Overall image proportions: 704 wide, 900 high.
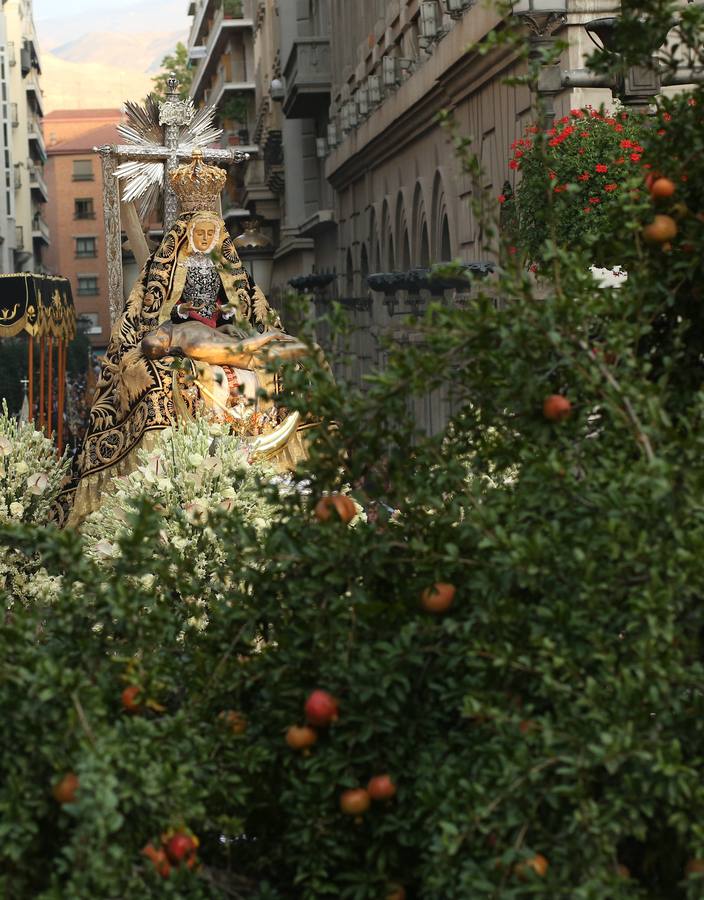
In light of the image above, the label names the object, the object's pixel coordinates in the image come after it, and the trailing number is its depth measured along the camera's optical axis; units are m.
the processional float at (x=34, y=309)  21.59
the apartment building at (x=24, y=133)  85.61
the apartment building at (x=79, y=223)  114.12
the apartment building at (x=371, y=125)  20.39
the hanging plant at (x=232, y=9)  62.28
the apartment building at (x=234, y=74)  62.53
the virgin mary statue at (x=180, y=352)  11.90
